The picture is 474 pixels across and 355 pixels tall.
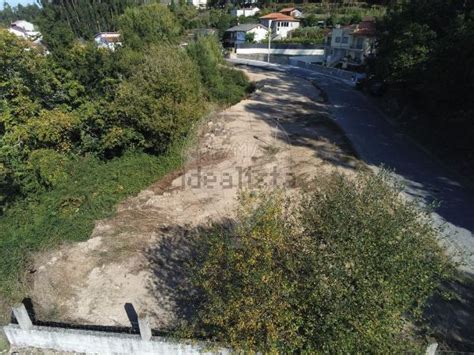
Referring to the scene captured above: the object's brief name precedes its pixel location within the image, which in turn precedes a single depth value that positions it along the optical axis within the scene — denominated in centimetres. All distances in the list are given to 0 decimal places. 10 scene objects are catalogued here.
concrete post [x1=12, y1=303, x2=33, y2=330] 768
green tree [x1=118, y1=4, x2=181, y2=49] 2667
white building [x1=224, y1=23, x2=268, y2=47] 6012
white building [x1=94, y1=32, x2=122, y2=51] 4711
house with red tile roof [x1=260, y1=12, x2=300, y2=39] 6091
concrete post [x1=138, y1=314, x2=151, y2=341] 720
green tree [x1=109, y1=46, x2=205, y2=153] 1590
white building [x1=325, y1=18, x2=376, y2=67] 4169
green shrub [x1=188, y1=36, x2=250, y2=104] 2726
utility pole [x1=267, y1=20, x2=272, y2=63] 6015
